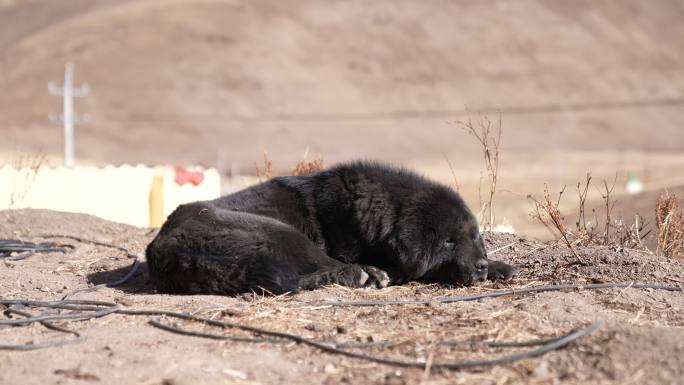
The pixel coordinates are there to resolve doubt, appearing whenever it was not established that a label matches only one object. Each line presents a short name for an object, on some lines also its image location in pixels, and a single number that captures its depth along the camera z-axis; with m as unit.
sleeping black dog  12.06
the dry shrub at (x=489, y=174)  15.22
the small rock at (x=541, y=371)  7.93
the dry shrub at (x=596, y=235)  14.65
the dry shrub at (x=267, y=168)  21.81
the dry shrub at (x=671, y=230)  15.51
